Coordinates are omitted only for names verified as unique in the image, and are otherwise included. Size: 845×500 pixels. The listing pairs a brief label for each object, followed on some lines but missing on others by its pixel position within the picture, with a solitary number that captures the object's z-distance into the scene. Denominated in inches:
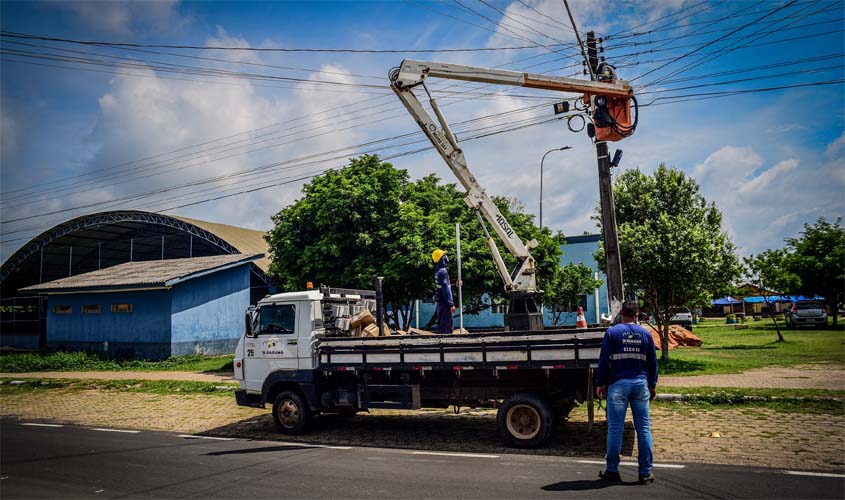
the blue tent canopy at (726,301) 2256.4
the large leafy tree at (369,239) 829.2
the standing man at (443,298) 449.4
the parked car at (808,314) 1483.8
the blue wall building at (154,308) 1082.1
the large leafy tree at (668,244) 713.0
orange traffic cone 410.7
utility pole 501.0
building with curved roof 1322.6
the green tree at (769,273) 1134.4
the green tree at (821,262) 1380.4
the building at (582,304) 1512.1
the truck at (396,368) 346.3
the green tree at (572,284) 1350.9
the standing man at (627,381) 257.6
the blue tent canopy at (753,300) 2519.7
